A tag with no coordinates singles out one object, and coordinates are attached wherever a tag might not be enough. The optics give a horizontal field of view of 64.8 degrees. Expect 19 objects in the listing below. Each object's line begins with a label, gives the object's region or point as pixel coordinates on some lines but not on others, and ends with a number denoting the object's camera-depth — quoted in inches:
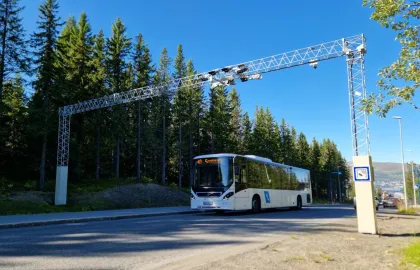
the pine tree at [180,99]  2008.6
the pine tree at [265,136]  2554.1
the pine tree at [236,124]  2331.2
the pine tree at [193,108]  2048.5
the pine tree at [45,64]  1155.3
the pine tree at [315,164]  3705.7
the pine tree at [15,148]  1422.2
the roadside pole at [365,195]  405.7
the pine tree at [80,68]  1483.8
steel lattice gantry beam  587.5
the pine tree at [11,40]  1106.1
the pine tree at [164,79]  1964.9
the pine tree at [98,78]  1494.8
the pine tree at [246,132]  2551.7
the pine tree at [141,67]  1585.0
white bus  709.3
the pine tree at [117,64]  1505.9
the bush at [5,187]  913.6
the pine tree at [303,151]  3502.2
